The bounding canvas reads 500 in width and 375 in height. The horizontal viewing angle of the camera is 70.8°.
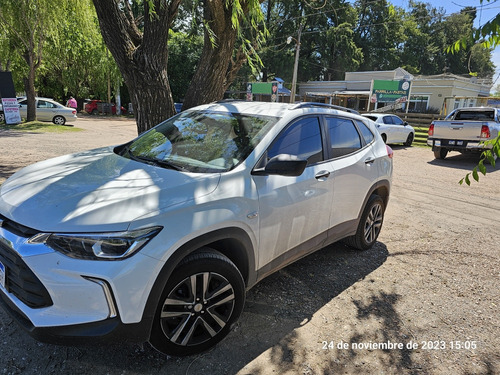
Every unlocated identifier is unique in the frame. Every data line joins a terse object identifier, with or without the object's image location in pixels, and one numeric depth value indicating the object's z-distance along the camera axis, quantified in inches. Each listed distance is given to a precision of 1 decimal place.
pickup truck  449.4
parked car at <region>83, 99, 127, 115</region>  1238.3
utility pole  1054.5
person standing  1071.3
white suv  82.1
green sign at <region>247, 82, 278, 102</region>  1214.5
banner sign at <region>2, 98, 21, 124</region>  656.4
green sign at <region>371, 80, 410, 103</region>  881.5
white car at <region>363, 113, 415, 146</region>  587.3
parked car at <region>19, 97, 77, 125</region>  765.3
